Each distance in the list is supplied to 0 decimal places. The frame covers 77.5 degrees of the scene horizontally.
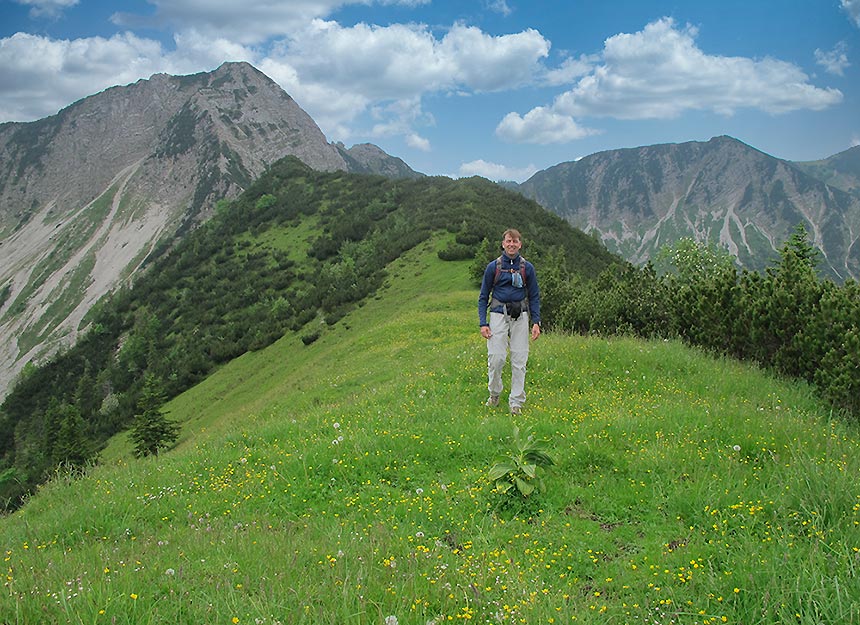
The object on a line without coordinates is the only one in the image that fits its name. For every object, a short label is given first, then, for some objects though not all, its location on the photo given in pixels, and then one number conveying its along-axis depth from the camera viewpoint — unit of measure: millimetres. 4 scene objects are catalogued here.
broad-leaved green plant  6343
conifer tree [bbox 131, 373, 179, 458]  30578
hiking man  9812
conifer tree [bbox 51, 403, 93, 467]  38219
